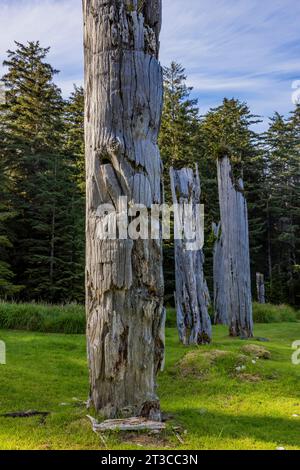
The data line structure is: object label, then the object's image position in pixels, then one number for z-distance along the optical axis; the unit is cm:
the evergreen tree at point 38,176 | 2309
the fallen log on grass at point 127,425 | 367
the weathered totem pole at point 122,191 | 397
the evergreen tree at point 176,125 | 2919
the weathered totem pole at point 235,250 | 1066
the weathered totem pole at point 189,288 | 932
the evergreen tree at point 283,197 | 3269
